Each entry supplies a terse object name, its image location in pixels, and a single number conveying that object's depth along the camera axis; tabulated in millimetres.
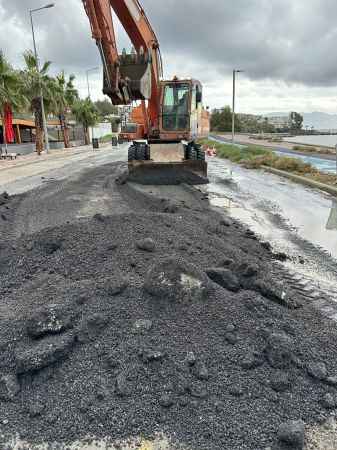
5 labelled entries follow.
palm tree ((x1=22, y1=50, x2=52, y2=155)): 31562
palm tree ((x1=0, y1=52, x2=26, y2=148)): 25641
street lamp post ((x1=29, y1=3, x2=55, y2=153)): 30844
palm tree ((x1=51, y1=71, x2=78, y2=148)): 35000
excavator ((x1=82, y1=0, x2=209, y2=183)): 9641
